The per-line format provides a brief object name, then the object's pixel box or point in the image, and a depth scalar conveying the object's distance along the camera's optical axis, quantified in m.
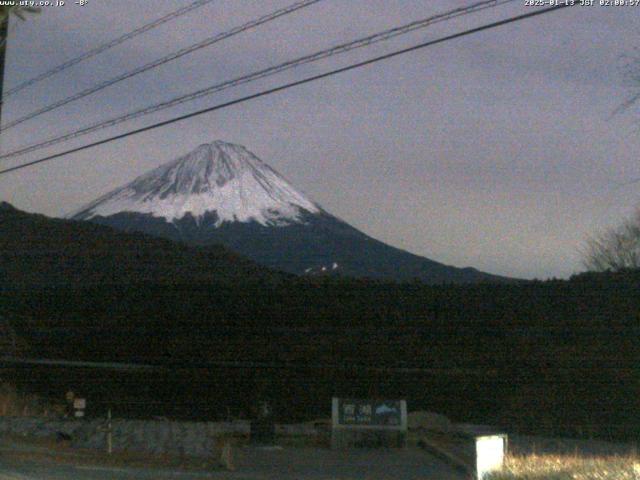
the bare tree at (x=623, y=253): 38.12
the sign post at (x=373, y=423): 17.84
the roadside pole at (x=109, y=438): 15.67
